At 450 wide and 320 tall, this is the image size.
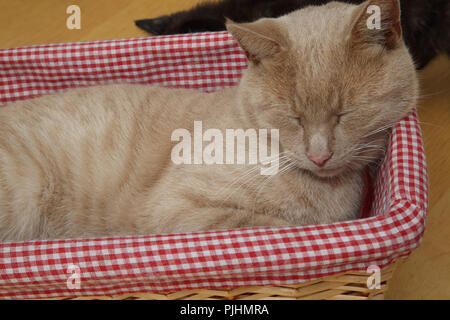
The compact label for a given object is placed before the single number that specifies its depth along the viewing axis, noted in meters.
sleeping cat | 0.52
